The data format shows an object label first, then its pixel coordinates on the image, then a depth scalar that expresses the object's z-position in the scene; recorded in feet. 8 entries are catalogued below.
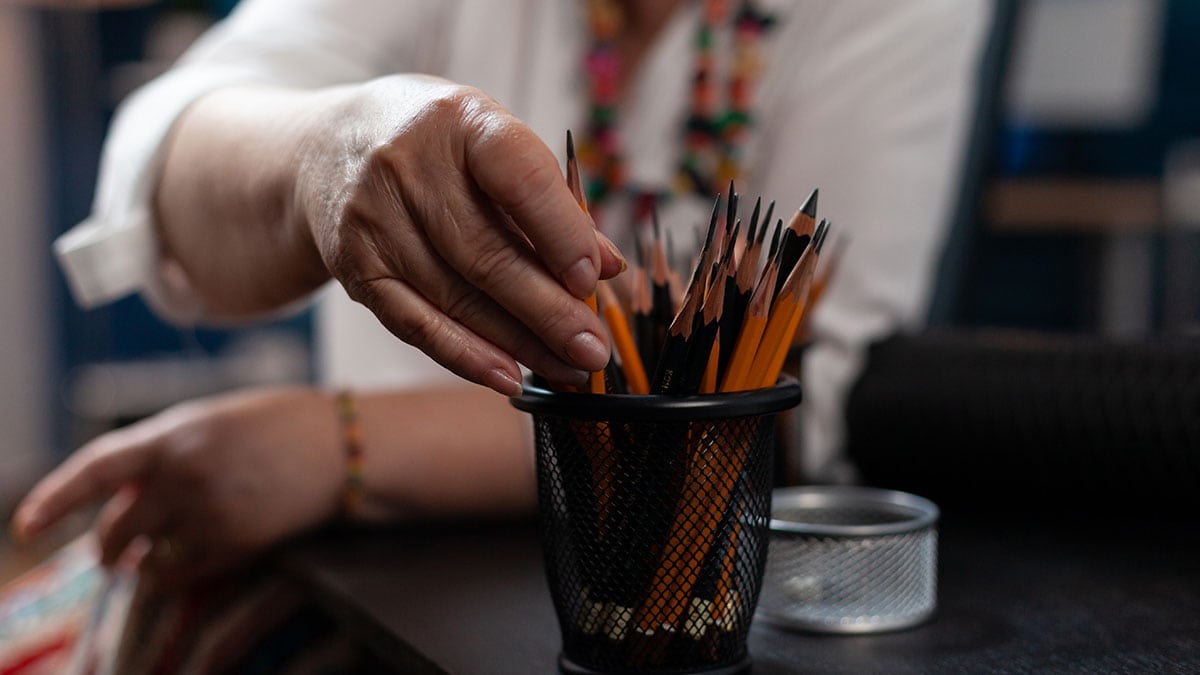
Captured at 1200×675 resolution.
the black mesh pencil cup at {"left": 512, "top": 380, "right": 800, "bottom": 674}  1.34
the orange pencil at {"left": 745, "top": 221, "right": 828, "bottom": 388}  1.35
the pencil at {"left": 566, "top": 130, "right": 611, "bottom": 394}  1.32
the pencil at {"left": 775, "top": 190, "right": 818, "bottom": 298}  1.35
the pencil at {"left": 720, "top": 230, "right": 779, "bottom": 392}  1.33
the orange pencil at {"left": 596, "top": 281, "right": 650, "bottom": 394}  1.45
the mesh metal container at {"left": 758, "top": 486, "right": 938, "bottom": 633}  1.62
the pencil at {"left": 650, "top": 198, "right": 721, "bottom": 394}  1.32
